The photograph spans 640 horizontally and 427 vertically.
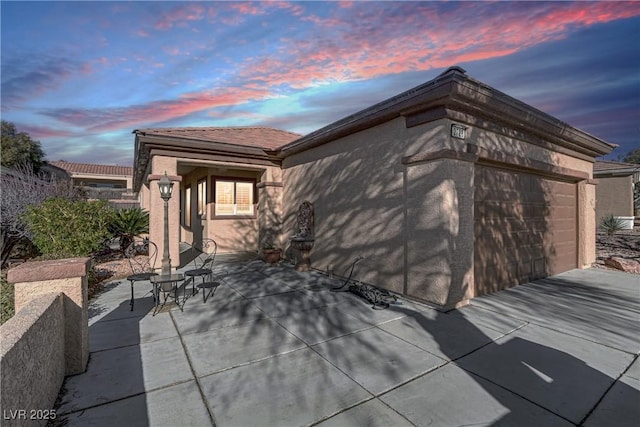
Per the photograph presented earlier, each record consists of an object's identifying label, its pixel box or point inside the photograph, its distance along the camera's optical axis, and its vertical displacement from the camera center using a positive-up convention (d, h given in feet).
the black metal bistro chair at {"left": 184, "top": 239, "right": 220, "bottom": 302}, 18.43 -5.37
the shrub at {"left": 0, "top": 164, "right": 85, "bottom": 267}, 28.86 +0.70
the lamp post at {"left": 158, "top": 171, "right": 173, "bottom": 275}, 19.35 -0.79
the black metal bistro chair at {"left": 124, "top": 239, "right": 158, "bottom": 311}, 25.89 -5.13
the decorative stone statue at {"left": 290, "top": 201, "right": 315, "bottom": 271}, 28.27 -2.66
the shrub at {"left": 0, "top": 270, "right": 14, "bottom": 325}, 11.84 -3.91
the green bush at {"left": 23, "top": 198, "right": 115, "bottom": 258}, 21.31 -1.43
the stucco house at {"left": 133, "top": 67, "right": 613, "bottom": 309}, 17.35 +1.84
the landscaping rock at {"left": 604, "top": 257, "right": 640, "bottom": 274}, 27.89 -5.23
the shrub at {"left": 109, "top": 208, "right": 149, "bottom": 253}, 33.01 -1.85
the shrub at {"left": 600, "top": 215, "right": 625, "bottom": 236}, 50.57 -2.66
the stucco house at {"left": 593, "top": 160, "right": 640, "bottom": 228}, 67.92 +4.60
